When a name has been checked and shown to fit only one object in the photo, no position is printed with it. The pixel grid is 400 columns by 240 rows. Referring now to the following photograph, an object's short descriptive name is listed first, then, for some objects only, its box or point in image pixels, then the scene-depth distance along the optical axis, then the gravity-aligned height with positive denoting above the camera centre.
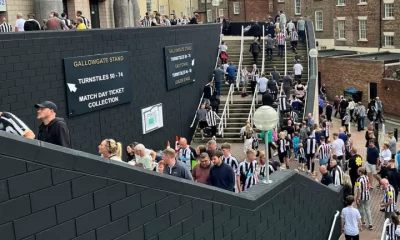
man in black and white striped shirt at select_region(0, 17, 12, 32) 13.42 +0.34
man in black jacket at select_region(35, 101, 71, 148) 6.66 -1.11
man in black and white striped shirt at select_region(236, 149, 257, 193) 10.59 -2.86
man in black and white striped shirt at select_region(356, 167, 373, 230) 12.55 -3.99
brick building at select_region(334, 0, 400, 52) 40.34 -0.16
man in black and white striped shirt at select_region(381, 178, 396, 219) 12.43 -4.06
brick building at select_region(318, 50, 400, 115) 33.16 -3.44
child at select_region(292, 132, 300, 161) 17.41 -3.80
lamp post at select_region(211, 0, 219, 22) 52.33 +2.67
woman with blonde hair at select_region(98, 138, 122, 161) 7.69 -1.62
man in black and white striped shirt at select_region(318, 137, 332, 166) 15.95 -3.73
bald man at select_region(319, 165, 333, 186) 12.37 -3.48
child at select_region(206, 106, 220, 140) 19.44 -3.18
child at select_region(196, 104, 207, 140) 19.33 -3.05
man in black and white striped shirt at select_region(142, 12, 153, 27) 20.12 +0.50
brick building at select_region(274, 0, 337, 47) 46.97 +1.04
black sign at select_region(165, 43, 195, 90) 17.73 -1.12
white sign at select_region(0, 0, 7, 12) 14.84 +0.95
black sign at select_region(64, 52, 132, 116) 12.99 -1.16
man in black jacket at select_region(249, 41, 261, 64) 24.32 -0.95
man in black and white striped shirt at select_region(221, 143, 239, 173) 10.46 -2.49
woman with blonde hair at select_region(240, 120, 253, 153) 16.62 -3.39
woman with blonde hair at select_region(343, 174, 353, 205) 12.17 -3.69
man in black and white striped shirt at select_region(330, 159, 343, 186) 12.66 -3.52
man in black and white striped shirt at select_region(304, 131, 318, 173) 16.48 -3.75
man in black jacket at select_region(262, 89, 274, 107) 20.06 -2.64
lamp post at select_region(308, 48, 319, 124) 22.28 -1.99
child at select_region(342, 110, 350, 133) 24.49 -4.41
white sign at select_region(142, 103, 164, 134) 16.45 -2.65
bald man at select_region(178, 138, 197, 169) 12.09 -2.78
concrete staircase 19.89 -2.59
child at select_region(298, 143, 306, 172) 16.77 -4.04
